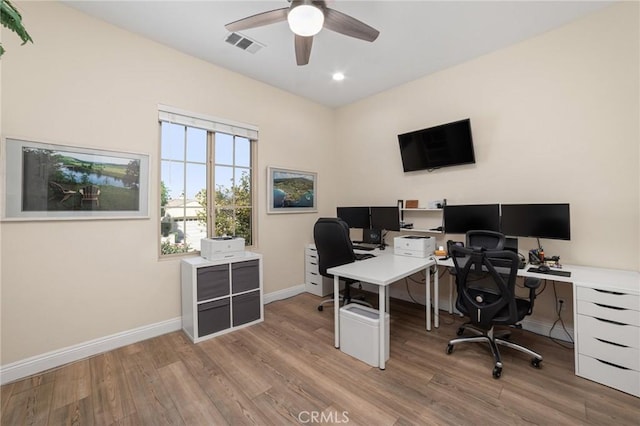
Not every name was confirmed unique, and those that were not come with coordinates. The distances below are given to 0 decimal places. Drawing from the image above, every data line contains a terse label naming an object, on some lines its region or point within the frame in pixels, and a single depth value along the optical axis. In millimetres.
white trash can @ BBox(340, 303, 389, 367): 2234
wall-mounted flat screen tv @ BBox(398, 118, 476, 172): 3115
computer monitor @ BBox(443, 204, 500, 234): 2812
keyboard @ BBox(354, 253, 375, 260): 3270
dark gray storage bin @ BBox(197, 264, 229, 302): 2691
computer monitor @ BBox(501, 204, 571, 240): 2398
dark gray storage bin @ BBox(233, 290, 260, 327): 2928
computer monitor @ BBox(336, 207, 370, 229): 3916
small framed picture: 3785
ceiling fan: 1791
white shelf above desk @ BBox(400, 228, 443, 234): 3407
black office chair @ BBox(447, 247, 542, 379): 2055
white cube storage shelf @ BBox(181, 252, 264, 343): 2672
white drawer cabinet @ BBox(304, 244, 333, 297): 3914
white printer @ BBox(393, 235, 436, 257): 2955
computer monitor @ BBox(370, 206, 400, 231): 3557
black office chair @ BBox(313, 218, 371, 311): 2986
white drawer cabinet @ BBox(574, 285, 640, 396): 1840
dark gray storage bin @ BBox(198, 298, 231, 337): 2684
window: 2932
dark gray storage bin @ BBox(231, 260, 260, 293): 2928
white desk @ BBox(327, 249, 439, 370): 2207
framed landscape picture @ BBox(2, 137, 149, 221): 2090
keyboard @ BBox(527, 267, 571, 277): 2211
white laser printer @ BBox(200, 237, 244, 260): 2848
